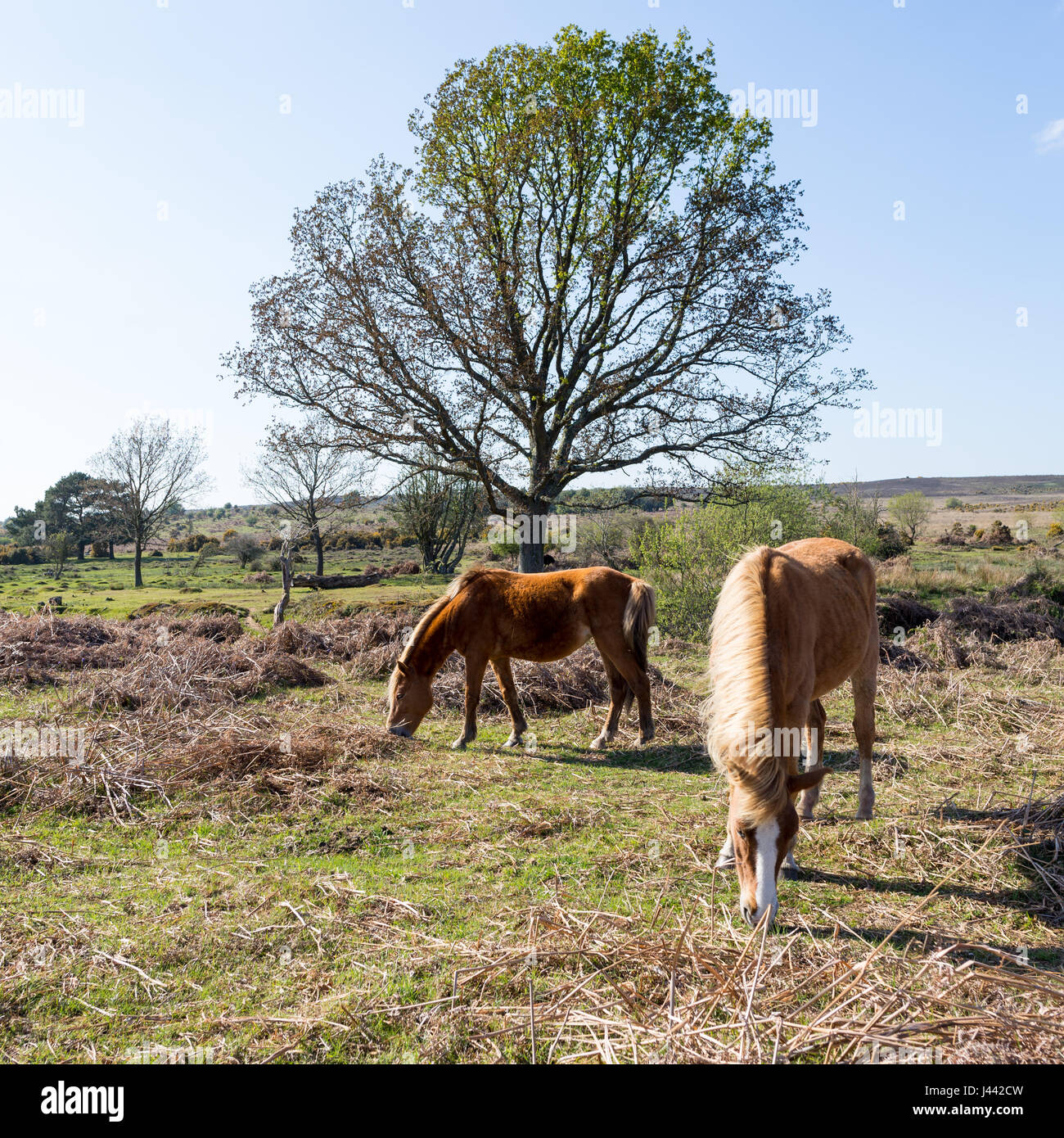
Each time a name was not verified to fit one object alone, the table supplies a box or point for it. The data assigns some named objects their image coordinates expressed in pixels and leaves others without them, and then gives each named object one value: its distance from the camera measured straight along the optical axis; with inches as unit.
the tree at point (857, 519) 1015.6
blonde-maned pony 148.1
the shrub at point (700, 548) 604.1
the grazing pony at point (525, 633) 329.4
